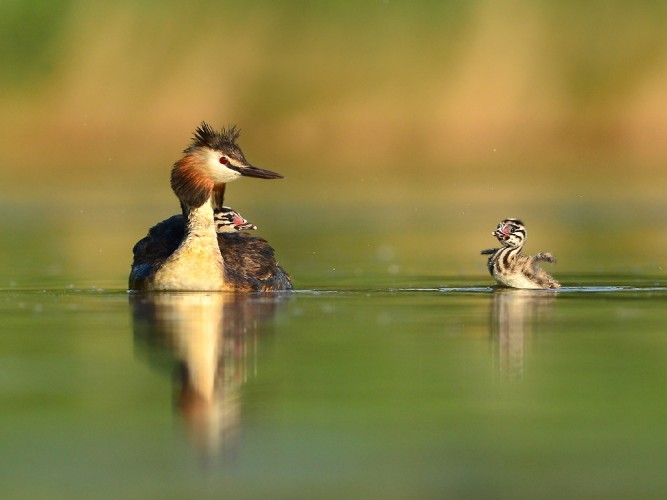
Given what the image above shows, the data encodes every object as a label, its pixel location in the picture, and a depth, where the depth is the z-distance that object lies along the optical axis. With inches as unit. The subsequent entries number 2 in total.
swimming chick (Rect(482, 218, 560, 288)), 693.3
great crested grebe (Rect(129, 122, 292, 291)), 652.1
